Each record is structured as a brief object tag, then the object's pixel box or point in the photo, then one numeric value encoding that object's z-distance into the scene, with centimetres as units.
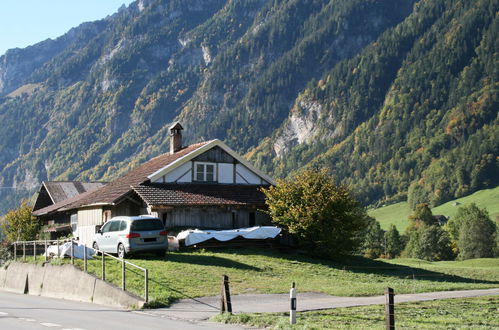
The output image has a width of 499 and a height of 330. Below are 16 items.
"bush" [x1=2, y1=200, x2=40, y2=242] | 5391
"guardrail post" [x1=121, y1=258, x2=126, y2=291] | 2030
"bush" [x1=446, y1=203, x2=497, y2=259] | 10531
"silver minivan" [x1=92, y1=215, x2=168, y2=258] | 2827
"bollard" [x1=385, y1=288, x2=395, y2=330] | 1309
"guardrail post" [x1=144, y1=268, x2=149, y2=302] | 1927
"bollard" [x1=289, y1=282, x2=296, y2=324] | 1509
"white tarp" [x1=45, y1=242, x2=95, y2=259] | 2781
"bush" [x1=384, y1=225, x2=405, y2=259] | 12638
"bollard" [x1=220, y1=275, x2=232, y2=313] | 1702
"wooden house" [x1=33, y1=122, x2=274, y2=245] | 3922
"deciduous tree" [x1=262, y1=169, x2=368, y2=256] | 3631
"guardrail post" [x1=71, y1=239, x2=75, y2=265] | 2479
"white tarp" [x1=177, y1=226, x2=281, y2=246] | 3575
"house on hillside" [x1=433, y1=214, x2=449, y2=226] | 15858
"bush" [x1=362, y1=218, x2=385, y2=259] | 11991
